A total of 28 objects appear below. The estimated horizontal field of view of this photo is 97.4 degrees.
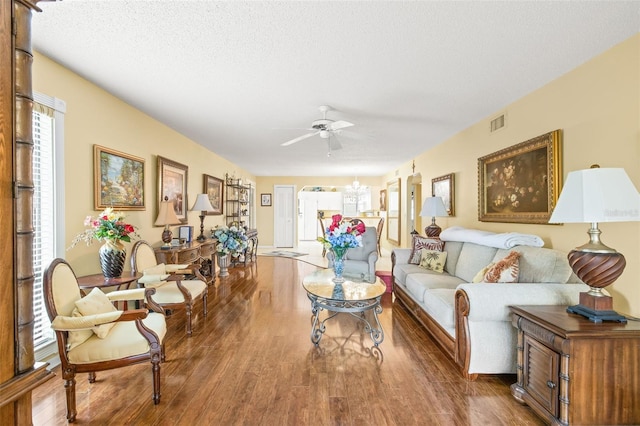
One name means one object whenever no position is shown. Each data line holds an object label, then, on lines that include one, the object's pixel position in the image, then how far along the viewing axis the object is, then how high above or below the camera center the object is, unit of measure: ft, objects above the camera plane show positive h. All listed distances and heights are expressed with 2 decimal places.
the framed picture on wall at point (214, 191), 17.86 +1.33
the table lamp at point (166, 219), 11.80 -0.35
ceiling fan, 10.35 +3.33
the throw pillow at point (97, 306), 6.02 -2.14
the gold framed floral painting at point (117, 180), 9.14 +1.11
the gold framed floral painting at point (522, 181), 8.74 +1.10
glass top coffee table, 8.23 -2.58
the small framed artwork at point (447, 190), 15.09 +1.22
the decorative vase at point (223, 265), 18.02 -3.57
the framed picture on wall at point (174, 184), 12.67 +1.31
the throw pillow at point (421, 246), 12.98 -1.63
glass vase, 9.86 -1.87
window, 7.38 +0.40
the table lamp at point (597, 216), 5.32 -0.09
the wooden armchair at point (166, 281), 9.42 -2.37
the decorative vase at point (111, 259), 8.36 -1.47
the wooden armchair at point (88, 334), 5.64 -2.70
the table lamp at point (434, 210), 14.60 +0.05
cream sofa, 6.79 -2.55
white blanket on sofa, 9.05 -0.98
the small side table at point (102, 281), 7.66 -2.02
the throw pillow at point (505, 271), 7.59 -1.65
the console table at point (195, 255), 11.82 -2.08
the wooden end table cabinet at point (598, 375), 5.16 -3.03
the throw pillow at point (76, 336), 5.82 -2.64
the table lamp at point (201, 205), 15.33 +0.32
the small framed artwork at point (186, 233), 14.25 -1.13
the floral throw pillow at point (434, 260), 12.18 -2.17
